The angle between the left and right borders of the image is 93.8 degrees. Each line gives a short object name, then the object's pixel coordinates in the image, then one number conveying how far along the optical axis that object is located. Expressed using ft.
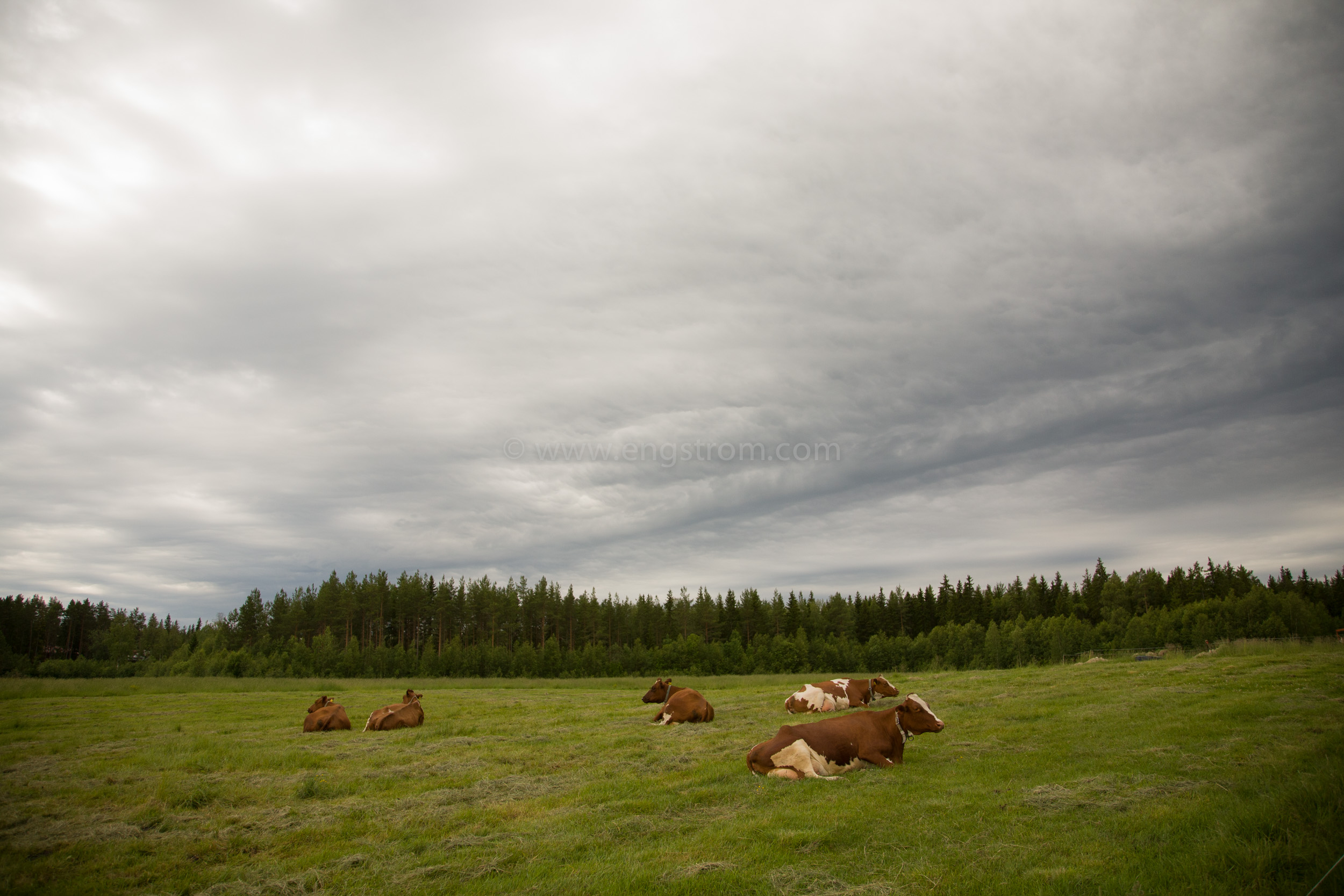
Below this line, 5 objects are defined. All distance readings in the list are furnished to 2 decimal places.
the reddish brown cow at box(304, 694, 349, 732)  67.31
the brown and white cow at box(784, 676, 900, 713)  72.49
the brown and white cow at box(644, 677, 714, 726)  67.10
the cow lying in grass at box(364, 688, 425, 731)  68.74
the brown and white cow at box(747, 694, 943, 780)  40.57
